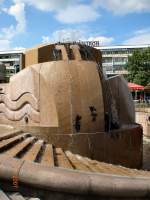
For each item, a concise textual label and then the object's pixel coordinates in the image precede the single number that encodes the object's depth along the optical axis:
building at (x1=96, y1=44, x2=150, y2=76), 43.33
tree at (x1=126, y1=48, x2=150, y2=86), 27.05
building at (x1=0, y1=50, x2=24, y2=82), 44.18
